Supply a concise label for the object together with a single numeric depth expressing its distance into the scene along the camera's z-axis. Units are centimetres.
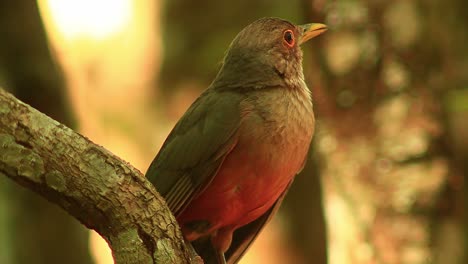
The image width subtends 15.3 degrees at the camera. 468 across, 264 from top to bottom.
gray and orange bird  940
